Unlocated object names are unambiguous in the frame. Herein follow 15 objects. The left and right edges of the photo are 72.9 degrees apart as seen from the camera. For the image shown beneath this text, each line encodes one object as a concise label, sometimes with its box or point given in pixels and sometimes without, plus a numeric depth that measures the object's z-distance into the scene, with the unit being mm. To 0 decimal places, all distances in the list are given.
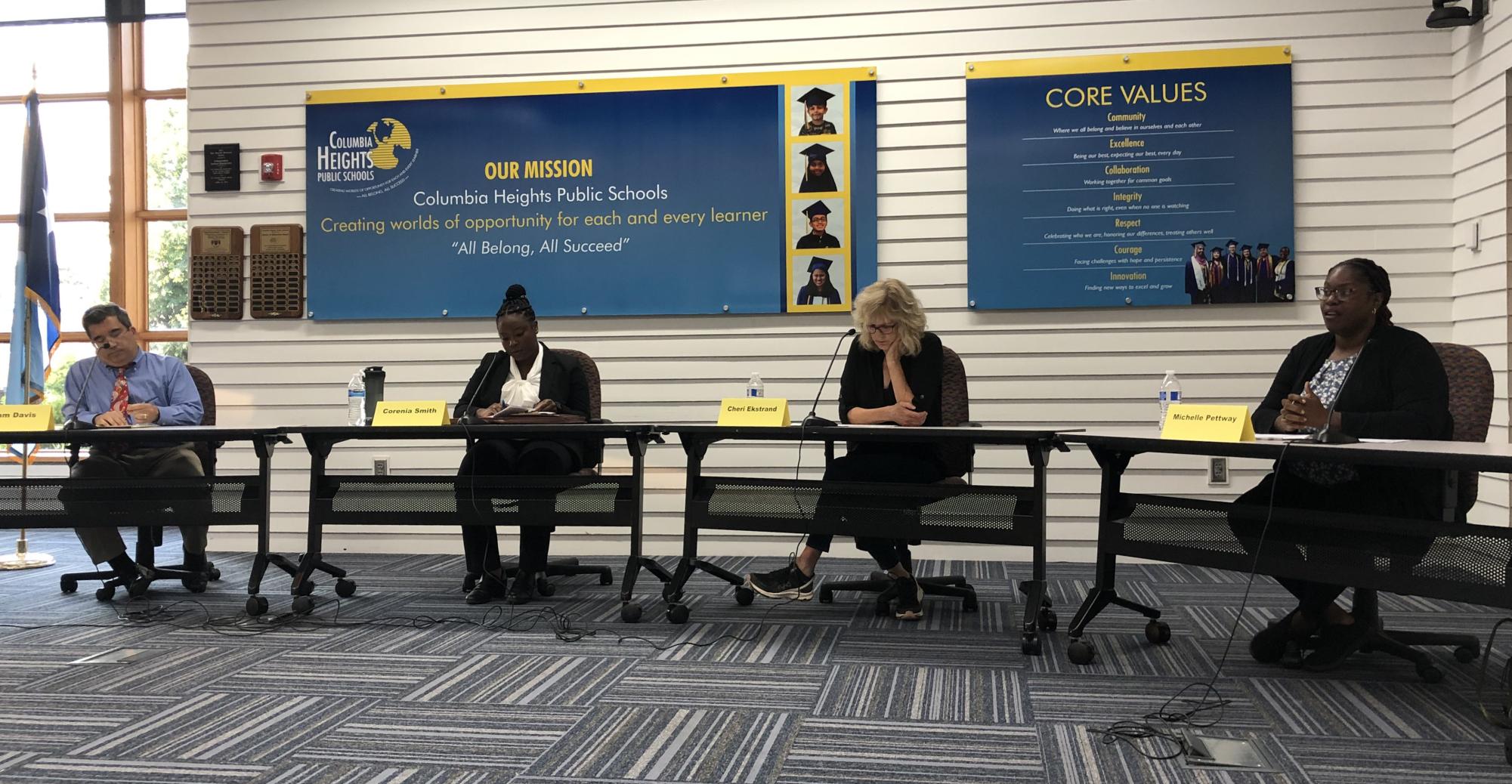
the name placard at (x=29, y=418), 3482
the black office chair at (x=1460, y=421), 2686
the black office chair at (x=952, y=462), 3334
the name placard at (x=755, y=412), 3193
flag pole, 4566
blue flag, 5281
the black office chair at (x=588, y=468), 3760
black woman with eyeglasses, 2557
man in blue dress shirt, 3795
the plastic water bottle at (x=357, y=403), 3748
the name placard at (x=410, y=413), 3396
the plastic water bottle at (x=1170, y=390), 3363
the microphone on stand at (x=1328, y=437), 2389
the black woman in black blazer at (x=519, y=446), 3631
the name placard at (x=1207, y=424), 2572
